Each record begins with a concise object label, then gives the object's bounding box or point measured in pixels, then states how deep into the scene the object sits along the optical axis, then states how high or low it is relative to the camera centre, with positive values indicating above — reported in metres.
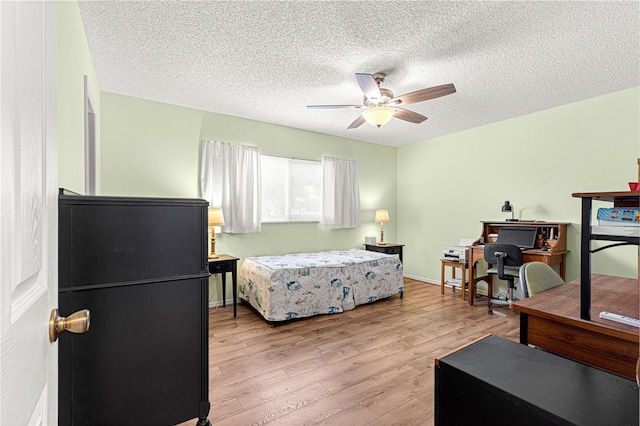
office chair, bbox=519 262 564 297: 1.92 -0.44
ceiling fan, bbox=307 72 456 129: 2.40 +0.96
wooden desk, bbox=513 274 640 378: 1.22 -0.51
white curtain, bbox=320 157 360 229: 4.87 +0.27
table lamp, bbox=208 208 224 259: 3.51 -0.10
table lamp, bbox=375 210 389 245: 5.14 -0.11
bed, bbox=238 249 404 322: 3.28 -0.84
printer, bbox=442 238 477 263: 4.27 -0.58
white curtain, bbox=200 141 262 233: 3.85 +0.36
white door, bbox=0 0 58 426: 0.41 +0.00
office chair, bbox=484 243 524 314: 3.44 -0.55
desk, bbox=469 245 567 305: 3.45 -0.56
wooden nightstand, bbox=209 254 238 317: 3.45 -0.65
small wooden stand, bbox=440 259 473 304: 4.19 -0.87
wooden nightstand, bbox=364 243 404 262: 4.91 -0.60
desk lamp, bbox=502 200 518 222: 3.97 +0.04
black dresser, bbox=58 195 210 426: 1.28 -0.46
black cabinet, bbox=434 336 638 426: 0.93 -0.60
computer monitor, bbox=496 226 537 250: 3.69 -0.31
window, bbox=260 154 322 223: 4.39 +0.32
